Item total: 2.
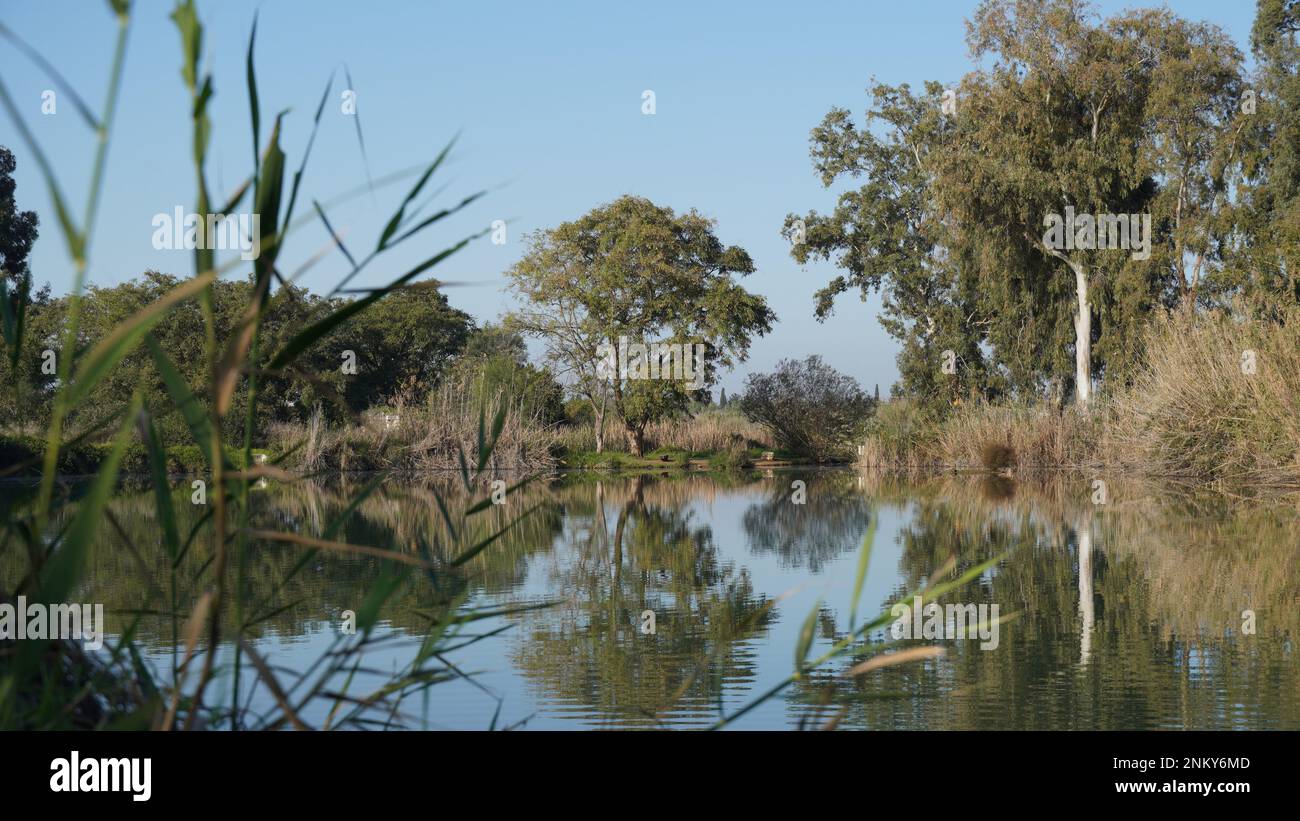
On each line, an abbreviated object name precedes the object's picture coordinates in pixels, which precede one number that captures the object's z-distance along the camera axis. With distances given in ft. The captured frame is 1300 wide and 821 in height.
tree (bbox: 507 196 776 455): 95.86
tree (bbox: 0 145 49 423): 101.24
